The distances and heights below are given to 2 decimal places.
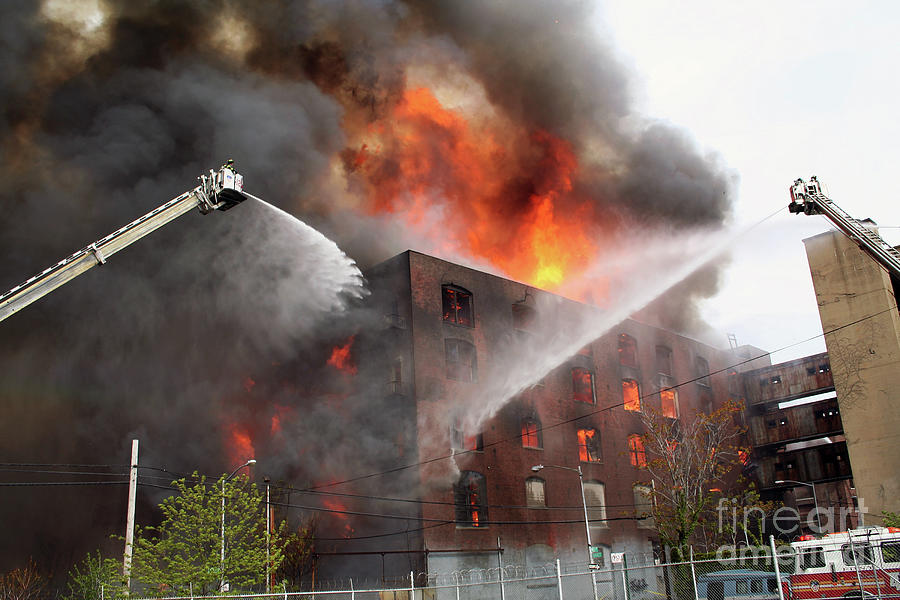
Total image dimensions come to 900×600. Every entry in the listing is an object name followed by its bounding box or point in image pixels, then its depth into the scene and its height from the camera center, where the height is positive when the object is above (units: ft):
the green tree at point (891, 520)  78.48 -0.08
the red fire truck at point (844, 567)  51.47 -3.06
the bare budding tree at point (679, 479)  94.58 +8.00
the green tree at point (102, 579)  63.77 -0.96
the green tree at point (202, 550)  61.93 +1.06
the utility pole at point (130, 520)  63.31 +4.00
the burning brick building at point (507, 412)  117.29 +21.89
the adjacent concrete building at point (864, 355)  125.70 +27.33
